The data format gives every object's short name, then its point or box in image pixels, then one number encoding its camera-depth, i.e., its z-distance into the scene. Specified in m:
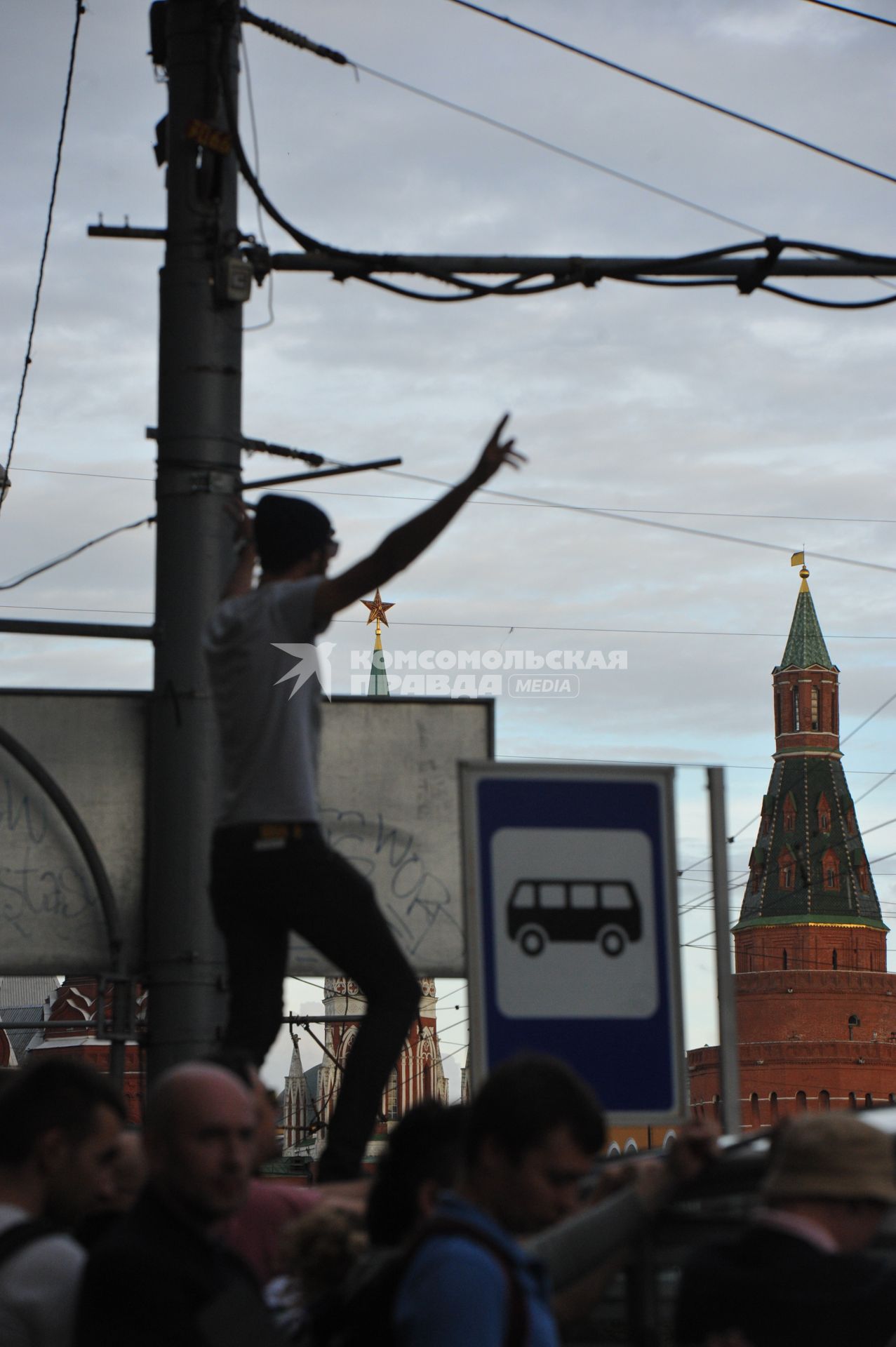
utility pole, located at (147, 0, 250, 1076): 12.95
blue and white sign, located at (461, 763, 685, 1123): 8.75
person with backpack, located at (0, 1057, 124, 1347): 6.66
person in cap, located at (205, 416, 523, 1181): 9.35
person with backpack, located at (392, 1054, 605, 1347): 5.28
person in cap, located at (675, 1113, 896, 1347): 5.80
